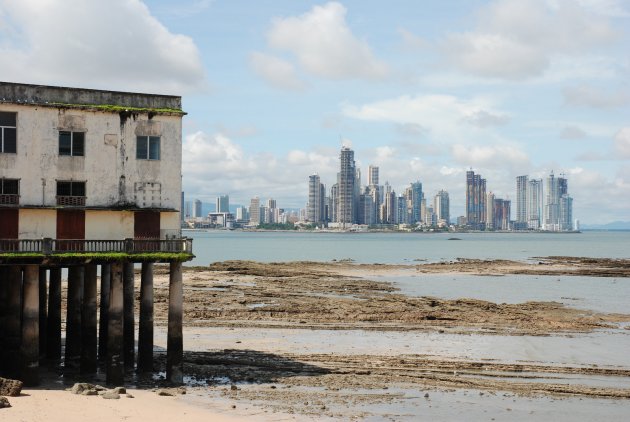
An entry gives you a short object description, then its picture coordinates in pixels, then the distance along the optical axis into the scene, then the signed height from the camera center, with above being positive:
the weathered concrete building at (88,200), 30.83 +0.83
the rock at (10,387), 27.95 -6.26
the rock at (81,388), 29.22 -6.55
